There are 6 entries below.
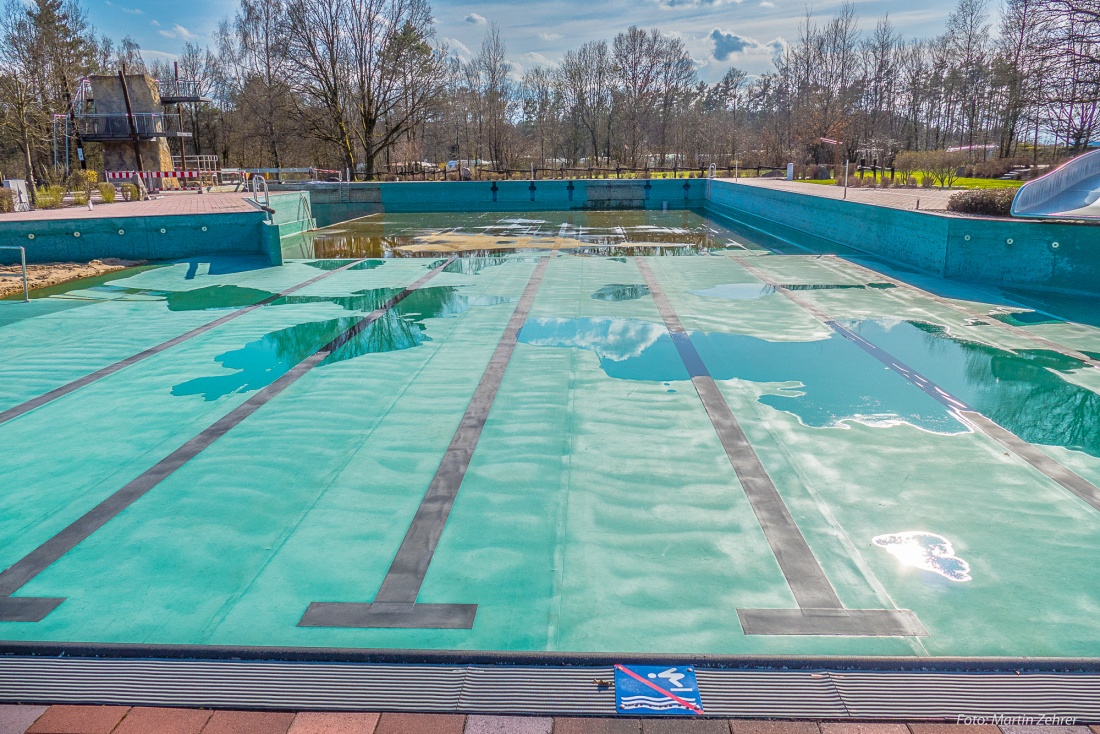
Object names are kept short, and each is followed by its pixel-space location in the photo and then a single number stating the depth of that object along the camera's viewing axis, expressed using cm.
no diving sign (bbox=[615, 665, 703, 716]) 238
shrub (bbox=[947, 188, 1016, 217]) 1082
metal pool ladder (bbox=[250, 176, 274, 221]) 1389
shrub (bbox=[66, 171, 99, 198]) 1864
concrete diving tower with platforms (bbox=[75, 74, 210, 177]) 2828
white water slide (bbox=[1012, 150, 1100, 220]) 1055
